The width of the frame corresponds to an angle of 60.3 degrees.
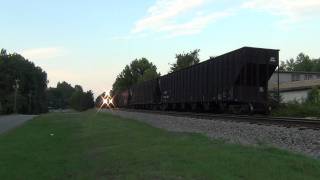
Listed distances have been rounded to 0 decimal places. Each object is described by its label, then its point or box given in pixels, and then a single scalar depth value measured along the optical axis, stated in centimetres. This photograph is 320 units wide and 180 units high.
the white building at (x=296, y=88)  3340
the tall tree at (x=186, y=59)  5127
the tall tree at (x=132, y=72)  8311
